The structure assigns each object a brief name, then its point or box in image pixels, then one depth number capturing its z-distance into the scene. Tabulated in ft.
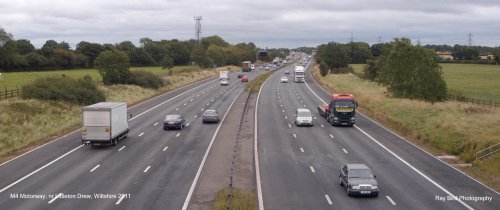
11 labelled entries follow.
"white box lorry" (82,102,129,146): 129.70
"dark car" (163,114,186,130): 166.20
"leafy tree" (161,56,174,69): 470.39
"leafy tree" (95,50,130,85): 301.84
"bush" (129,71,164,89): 314.14
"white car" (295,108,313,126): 174.19
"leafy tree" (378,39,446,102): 258.16
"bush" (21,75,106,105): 212.84
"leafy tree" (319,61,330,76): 455.63
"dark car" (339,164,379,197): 85.61
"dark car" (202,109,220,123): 181.06
